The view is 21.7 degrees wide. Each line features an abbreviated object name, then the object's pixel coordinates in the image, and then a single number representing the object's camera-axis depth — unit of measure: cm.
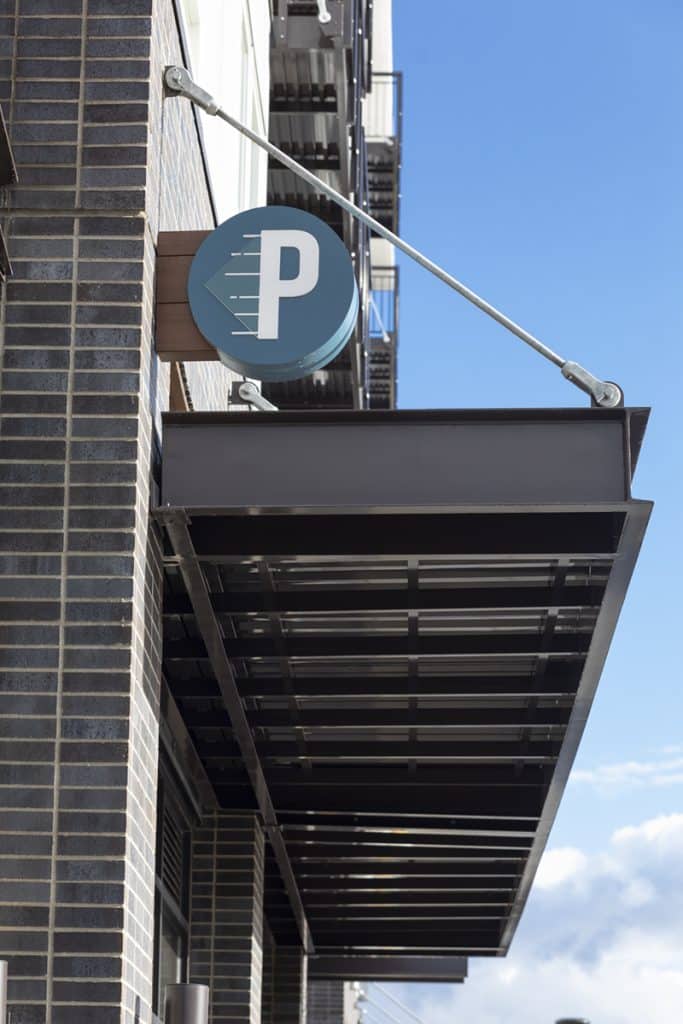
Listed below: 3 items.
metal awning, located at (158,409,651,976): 878
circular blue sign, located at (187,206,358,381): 898
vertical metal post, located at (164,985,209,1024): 829
